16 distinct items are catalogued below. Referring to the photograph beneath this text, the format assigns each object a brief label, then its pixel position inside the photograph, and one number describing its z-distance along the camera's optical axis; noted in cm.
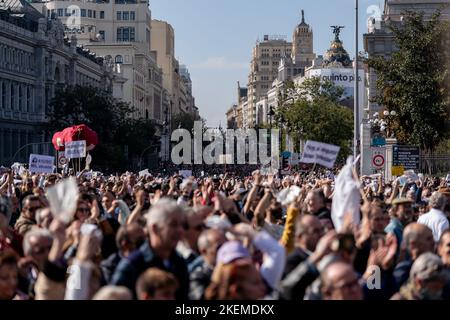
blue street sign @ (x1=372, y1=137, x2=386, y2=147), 4397
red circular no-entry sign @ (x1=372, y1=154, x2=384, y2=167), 3306
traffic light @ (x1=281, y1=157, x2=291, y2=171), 6977
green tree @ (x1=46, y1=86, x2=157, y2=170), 8081
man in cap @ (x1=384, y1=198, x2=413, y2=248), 1253
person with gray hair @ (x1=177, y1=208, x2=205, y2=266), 961
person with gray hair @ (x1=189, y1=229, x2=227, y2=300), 862
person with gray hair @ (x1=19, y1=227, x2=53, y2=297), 927
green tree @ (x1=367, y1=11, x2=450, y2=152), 4434
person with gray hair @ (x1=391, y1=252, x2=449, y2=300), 823
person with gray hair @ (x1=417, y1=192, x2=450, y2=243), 1342
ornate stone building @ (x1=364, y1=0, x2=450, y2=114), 7681
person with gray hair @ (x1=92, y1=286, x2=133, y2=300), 712
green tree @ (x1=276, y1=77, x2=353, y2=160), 7494
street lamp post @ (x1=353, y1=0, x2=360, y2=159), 4269
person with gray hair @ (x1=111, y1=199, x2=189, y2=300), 877
